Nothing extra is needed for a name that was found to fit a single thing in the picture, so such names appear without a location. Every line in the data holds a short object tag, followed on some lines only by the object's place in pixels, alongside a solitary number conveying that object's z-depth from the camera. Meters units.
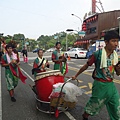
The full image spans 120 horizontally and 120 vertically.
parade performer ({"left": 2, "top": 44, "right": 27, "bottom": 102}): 4.94
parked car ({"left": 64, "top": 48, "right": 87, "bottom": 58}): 20.89
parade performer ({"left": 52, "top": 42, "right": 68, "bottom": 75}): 5.71
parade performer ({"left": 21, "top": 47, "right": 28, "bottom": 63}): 17.77
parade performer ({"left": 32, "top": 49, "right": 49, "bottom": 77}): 4.64
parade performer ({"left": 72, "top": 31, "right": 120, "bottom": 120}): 2.88
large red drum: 3.73
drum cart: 3.40
